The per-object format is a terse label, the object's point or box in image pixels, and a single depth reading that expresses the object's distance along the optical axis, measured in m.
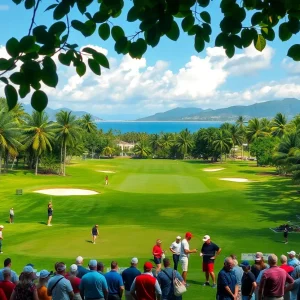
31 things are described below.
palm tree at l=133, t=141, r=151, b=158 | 153.88
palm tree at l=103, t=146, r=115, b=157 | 149.79
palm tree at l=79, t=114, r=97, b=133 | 134.38
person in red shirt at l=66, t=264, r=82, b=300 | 10.03
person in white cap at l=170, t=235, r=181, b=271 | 17.20
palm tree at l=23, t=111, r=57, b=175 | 67.62
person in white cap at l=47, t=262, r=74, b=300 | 8.87
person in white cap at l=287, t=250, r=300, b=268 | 12.21
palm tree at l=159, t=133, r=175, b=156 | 154.50
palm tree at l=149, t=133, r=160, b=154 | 161.62
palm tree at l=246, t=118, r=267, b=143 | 117.88
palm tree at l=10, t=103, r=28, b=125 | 79.97
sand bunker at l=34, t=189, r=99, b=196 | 48.81
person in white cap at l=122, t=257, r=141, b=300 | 11.12
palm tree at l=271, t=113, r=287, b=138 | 105.91
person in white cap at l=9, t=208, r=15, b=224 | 31.93
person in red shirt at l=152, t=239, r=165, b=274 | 17.86
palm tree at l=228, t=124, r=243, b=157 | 131.38
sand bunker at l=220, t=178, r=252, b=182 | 71.00
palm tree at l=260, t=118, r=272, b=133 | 119.69
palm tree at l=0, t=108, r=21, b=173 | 59.16
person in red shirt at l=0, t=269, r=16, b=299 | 8.74
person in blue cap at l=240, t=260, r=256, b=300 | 10.79
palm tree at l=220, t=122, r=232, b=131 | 132.75
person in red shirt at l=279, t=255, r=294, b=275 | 11.27
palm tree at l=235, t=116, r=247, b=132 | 134.65
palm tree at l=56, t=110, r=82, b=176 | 72.00
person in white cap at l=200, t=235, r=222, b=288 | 15.00
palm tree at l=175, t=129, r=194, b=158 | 144.75
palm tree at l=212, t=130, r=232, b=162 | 117.44
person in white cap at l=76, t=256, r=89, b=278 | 11.58
